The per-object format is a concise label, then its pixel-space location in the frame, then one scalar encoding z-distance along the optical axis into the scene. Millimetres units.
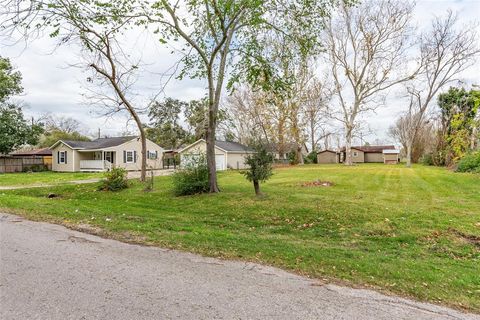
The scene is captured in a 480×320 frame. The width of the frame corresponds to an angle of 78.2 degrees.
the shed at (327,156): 53750
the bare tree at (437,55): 29109
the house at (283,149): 37209
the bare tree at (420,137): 43344
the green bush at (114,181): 14992
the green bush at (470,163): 19708
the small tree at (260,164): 11008
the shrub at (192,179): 12219
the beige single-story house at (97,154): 30469
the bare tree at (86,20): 9164
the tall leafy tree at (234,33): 10688
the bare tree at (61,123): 55625
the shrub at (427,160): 36731
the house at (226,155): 31844
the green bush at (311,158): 48188
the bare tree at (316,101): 36500
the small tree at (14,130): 30906
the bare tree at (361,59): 31000
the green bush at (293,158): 42031
